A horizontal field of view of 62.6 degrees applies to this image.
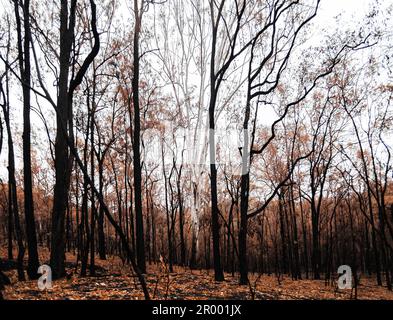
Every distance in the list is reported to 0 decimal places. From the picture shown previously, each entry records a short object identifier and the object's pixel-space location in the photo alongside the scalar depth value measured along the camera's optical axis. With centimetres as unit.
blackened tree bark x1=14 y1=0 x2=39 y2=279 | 1047
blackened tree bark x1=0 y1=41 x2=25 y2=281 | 1041
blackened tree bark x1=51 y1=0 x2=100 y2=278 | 971
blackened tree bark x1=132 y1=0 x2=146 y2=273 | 1267
